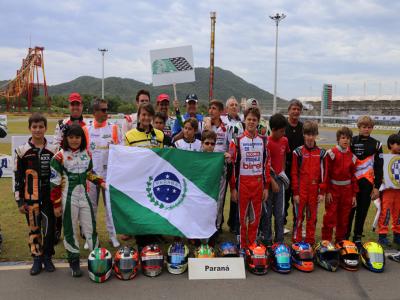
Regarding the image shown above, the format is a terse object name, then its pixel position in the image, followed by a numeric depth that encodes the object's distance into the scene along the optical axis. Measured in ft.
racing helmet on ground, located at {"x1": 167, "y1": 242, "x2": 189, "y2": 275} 14.64
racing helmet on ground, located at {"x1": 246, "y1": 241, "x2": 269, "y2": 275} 14.78
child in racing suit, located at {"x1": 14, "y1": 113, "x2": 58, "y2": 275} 14.64
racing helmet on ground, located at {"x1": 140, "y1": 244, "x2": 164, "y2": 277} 14.38
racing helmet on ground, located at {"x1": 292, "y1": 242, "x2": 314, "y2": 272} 15.14
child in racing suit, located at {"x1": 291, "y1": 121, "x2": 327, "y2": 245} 16.98
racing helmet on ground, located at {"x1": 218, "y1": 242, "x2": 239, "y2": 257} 15.46
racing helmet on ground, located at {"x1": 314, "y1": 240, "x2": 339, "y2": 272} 15.25
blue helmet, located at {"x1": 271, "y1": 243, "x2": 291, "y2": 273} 14.93
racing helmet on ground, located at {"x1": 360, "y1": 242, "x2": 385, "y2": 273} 15.21
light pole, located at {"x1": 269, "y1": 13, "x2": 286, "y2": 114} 117.91
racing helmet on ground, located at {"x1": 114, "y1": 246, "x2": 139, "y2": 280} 14.05
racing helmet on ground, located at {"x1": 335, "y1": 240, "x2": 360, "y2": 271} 15.28
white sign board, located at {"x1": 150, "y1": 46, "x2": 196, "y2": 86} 22.39
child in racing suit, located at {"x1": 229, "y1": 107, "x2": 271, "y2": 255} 16.17
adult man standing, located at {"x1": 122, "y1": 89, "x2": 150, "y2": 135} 19.71
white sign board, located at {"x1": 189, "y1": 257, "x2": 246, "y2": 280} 14.34
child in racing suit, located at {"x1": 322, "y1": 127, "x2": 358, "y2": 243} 17.34
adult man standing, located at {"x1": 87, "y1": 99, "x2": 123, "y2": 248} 17.54
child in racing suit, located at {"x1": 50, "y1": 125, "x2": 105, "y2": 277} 14.38
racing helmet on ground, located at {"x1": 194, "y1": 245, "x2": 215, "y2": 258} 15.21
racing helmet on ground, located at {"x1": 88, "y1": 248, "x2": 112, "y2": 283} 13.76
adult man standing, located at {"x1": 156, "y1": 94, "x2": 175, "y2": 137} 20.36
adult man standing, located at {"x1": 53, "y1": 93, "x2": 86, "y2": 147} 18.05
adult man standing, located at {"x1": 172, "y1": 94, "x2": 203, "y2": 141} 19.99
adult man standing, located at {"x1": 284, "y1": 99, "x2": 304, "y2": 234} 18.90
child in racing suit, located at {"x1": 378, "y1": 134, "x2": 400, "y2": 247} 18.74
